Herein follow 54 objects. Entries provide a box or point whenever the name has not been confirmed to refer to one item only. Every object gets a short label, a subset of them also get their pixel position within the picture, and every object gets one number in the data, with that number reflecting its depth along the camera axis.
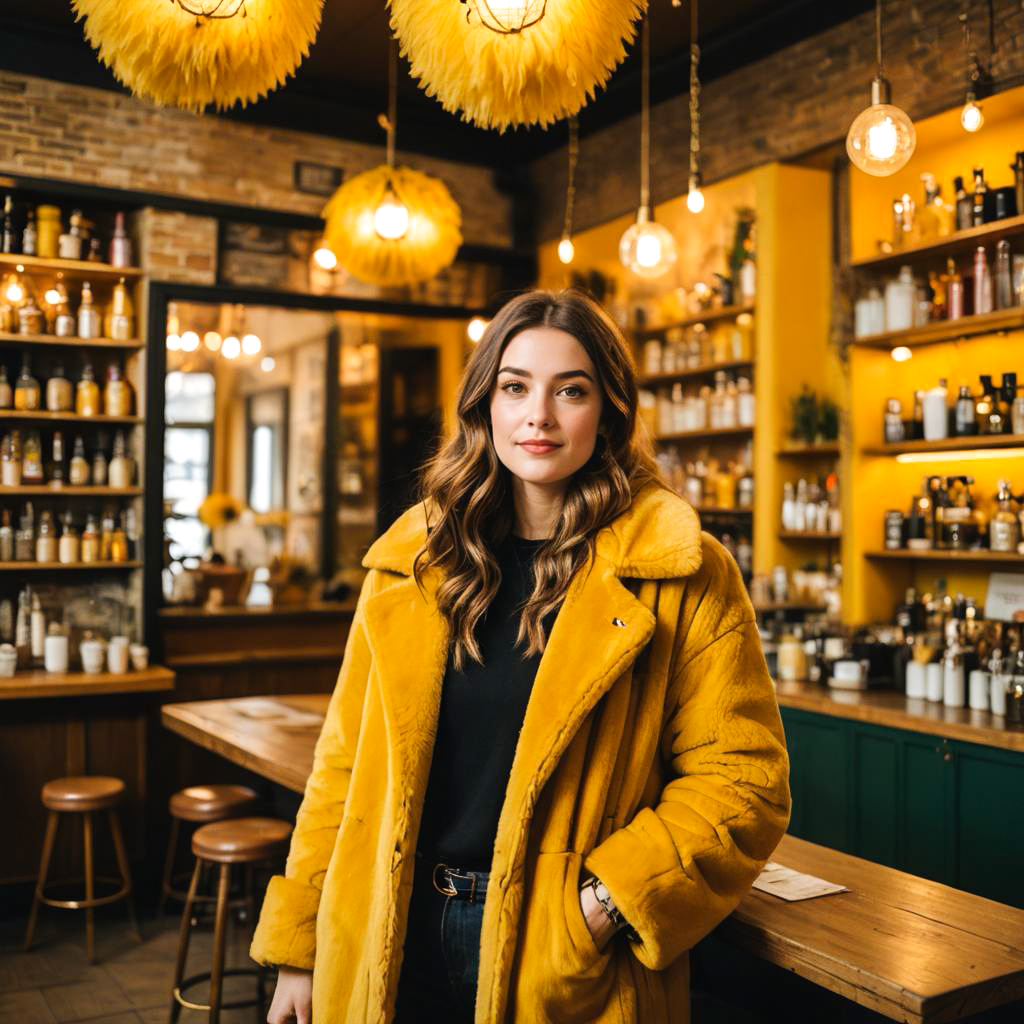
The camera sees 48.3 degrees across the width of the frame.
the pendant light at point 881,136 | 3.36
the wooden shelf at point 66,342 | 5.56
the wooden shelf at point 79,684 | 5.21
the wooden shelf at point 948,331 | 4.56
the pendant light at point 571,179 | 4.66
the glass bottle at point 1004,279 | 4.60
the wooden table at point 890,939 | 1.83
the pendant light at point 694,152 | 3.97
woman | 1.72
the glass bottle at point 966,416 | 4.81
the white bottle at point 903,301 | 5.05
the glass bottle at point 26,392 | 5.64
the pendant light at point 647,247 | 4.33
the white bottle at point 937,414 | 4.89
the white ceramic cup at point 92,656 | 5.54
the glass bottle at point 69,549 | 5.70
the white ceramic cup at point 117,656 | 5.61
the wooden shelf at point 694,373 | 6.00
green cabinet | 3.94
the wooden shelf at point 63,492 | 5.57
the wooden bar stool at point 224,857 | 3.70
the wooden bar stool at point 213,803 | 4.38
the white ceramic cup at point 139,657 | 5.70
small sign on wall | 6.41
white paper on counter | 2.29
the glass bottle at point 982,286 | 4.68
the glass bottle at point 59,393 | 5.72
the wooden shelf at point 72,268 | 5.55
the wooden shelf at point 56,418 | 5.56
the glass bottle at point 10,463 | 5.59
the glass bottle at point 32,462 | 5.66
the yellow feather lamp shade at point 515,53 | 2.35
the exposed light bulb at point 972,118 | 3.89
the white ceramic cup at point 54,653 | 5.54
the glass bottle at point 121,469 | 5.87
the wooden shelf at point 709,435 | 5.99
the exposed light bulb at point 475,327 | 6.03
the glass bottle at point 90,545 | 5.75
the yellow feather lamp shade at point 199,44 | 2.27
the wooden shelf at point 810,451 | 5.29
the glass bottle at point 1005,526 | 4.64
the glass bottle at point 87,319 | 5.79
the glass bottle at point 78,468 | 5.77
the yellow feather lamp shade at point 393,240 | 4.38
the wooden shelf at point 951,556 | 4.62
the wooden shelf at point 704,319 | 5.84
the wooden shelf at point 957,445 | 4.59
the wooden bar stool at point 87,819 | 4.72
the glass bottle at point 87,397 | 5.78
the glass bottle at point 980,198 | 4.68
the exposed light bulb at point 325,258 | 5.64
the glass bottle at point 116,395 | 5.84
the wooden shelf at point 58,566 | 5.56
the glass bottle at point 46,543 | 5.66
